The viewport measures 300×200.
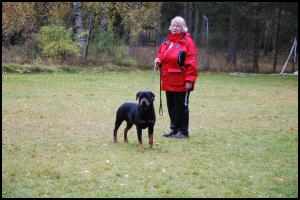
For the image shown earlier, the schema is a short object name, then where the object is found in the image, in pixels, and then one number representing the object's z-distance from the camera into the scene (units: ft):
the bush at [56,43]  80.81
